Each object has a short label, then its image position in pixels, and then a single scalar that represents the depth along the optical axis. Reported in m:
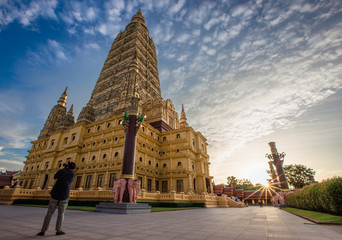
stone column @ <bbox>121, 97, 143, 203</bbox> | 13.63
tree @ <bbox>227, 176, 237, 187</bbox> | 90.44
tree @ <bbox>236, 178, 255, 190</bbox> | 82.00
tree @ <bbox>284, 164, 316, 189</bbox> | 56.22
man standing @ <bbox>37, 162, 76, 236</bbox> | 4.33
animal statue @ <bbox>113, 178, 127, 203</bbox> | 12.71
